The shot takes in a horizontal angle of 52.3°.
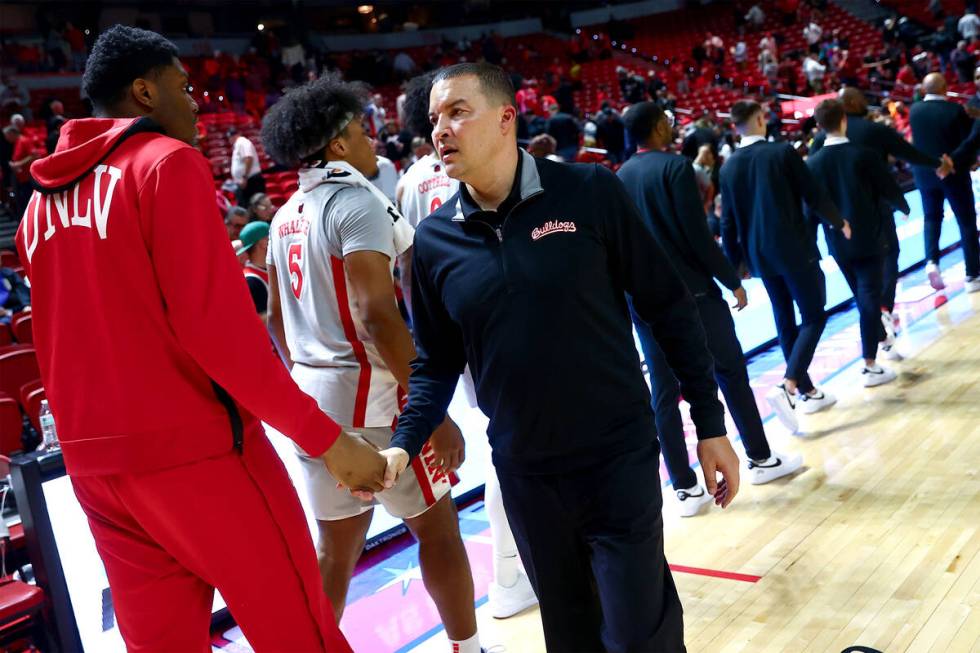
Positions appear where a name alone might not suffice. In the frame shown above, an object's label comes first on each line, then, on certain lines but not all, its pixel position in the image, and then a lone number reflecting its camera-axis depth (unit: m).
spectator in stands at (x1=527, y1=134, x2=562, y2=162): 4.91
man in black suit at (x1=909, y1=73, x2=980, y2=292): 7.55
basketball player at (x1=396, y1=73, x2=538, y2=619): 3.53
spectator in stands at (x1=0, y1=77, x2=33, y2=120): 14.29
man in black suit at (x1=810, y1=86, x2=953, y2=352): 6.04
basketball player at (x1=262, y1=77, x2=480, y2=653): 2.73
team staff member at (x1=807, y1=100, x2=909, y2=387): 5.71
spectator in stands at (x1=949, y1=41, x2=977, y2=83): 20.20
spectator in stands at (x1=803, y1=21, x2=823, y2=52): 24.00
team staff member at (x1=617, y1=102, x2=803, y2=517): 4.21
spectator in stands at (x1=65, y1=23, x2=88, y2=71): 18.45
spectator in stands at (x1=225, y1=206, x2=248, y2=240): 8.02
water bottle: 3.63
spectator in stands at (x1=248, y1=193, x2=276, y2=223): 8.09
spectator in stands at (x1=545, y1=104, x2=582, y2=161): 10.38
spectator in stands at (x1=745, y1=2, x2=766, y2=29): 26.66
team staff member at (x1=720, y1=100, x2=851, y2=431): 5.02
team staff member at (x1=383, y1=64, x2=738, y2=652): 2.11
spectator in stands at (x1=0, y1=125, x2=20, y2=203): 11.83
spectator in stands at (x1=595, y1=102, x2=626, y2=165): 14.17
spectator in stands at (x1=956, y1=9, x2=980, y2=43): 22.25
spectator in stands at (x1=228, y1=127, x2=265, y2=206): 10.94
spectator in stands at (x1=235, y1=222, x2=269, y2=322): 4.65
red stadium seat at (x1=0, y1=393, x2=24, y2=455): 5.33
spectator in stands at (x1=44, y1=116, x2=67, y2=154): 11.12
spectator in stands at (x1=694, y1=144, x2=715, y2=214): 9.26
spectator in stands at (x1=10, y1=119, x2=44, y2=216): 11.36
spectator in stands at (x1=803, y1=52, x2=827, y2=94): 20.58
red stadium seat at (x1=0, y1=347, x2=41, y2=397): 6.54
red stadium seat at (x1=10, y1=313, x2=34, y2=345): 7.89
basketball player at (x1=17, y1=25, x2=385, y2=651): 1.89
